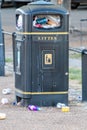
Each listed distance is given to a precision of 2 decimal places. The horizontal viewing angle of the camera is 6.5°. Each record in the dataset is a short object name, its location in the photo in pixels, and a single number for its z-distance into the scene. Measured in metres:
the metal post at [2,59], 17.20
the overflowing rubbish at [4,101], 12.60
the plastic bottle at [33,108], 11.76
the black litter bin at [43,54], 11.84
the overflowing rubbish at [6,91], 13.94
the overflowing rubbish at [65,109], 11.73
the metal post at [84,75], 12.44
